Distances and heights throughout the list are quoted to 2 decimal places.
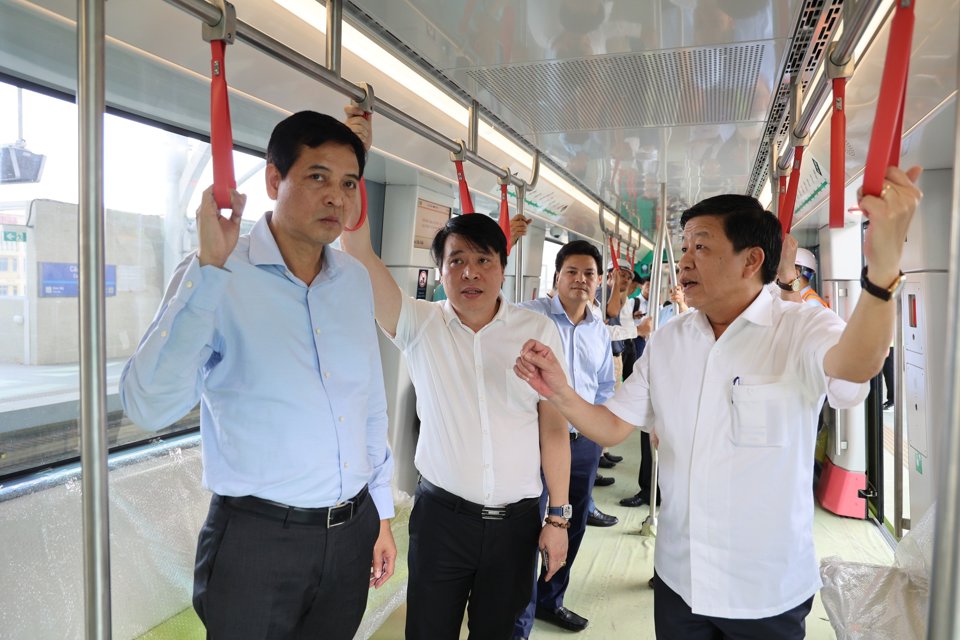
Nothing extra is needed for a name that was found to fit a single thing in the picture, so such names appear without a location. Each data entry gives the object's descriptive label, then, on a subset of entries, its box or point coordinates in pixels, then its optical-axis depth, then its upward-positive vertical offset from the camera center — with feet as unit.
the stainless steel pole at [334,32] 5.53 +2.51
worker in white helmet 14.07 +0.99
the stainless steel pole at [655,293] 14.51 +0.34
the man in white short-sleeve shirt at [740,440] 5.50 -1.23
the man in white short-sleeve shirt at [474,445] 7.08 -1.73
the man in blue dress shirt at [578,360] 11.47 -1.15
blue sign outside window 7.57 +0.22
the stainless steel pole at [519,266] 10.39 +0.69
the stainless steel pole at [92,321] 3.16 -0.12
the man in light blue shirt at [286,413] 4.91 -0.94
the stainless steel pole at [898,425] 13.23 -2.54
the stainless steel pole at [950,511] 2.39 -0.80
